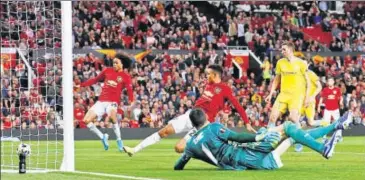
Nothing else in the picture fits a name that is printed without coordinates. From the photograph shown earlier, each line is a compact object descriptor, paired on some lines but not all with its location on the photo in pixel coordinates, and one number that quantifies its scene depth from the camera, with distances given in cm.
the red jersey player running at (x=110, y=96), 2200
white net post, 1413
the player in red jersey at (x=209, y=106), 1575
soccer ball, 1304
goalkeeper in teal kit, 1293
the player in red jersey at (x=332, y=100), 2772
